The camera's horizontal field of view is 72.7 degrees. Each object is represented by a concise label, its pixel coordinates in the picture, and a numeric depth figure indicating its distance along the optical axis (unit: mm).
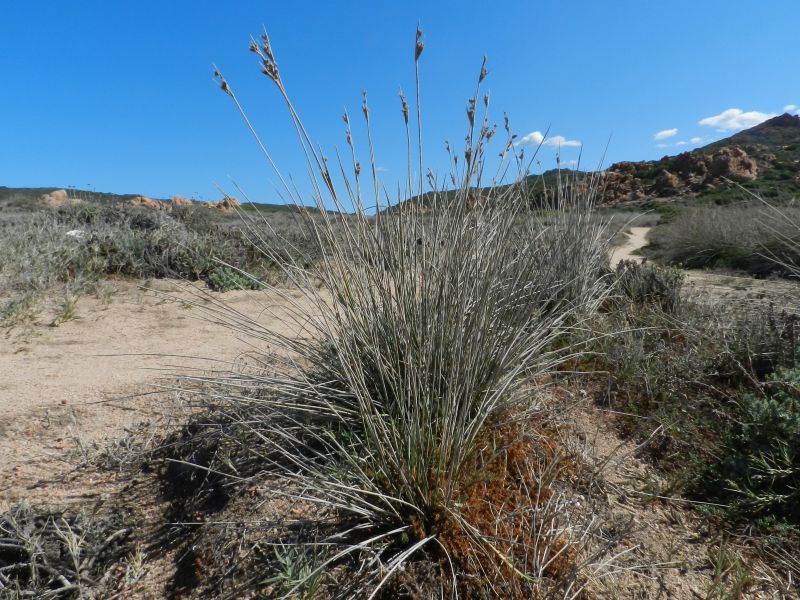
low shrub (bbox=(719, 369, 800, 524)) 1831
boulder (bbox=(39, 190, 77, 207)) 19109
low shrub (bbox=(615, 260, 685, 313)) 3785
